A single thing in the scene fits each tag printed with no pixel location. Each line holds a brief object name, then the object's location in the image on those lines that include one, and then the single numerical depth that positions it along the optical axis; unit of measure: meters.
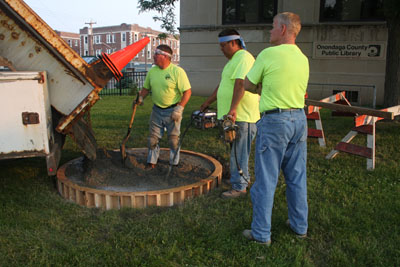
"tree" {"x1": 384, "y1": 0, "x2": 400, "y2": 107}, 8.16
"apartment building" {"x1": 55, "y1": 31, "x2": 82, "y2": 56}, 74.56
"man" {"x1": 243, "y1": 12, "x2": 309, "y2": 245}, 2.84
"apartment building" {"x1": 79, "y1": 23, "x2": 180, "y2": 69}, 68.84
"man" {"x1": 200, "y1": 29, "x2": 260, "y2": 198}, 3.84
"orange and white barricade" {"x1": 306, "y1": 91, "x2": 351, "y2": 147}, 6.55
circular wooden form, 3.87
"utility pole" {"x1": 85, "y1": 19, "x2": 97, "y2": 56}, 67.91
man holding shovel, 4.64
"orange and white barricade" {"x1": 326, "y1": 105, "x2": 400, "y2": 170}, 5.23
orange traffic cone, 3.67
